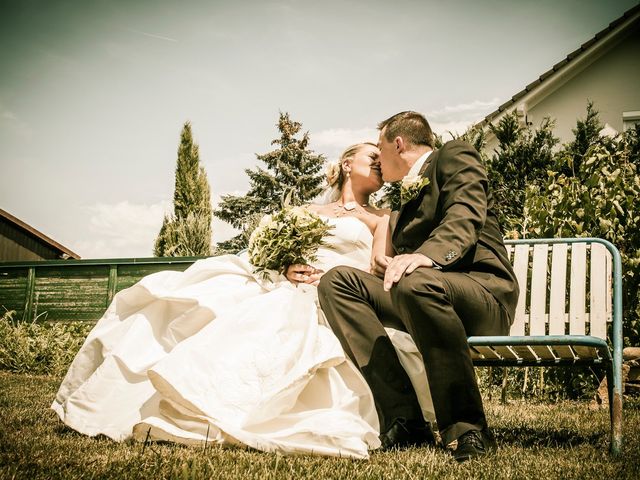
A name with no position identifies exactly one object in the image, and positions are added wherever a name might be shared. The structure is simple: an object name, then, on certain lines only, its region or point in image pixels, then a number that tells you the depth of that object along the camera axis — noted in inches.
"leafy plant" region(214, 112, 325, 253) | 1016.9
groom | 100.0
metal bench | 105.0
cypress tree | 740.6
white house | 522.0
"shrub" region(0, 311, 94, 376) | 318.7
